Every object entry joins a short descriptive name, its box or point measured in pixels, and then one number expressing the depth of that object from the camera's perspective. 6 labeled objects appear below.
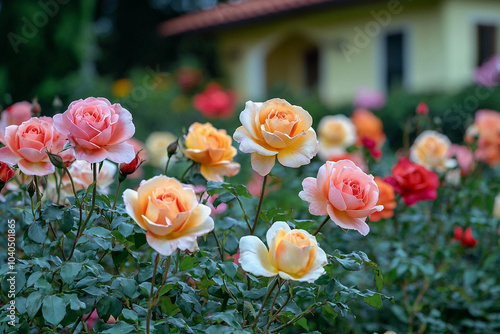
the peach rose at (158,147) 2.96
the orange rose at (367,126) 3.06
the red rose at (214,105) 5.46
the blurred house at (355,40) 8.39
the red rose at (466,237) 1.90
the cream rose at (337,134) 2.67
